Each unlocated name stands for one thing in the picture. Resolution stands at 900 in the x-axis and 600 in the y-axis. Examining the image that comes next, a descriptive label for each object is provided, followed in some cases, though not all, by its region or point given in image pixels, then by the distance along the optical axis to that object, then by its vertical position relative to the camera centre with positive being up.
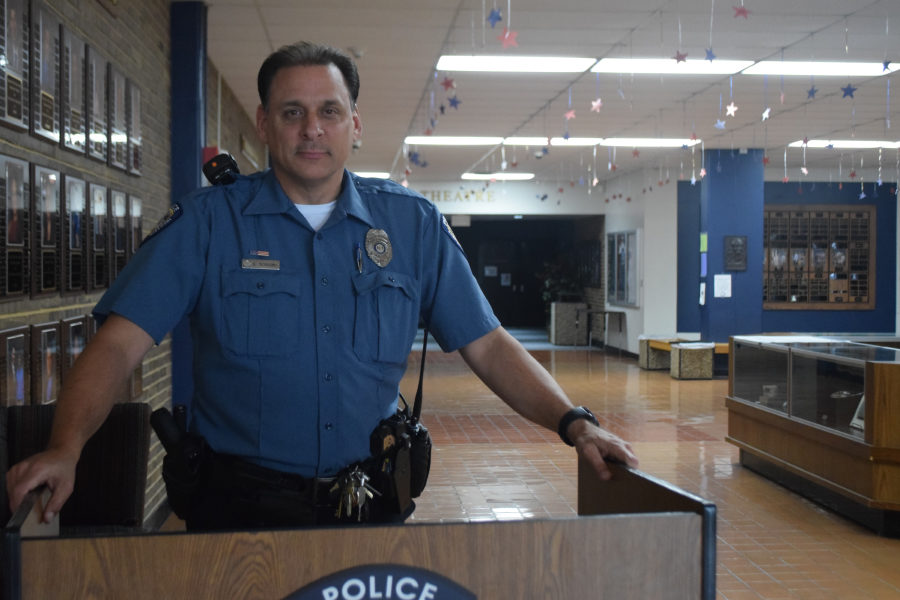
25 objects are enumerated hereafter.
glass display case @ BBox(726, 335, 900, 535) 5.05 -0.80
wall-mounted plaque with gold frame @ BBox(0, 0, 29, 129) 2.67 +0.67
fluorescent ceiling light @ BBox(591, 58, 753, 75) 7.27 +1.79
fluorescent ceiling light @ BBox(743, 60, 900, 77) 7.42 +1.81
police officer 1.70 -0.03
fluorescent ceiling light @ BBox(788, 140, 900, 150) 12.13 +1.94
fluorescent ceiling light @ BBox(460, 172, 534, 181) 16.17 +2.00
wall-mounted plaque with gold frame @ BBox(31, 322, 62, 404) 3.09 -0.26
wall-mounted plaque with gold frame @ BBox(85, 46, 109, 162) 3.68 +0.75
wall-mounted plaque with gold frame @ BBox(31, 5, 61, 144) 3.00 +0.72
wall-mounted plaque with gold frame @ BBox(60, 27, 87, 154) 3.34 +0.73
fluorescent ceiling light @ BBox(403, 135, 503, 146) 11.44 +1.87
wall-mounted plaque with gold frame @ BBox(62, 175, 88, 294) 3.43 +0.19
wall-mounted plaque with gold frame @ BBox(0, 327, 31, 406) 2.77 -0.24
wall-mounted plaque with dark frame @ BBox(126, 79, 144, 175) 4.43 +0.77
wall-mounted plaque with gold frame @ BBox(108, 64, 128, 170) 4.05 +0.75
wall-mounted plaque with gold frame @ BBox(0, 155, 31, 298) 2.74 +0.19
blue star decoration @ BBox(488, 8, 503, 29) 4.91 +1.45
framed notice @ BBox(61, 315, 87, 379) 3.46 -0.20
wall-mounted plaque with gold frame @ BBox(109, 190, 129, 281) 4.14 +0.27
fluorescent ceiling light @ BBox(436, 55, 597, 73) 7.15 +1.78
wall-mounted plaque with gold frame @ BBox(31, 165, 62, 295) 3.06 +0.19
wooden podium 1.09 -0.33
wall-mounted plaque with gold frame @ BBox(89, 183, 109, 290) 3.79 +0.22
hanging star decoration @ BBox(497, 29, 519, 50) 5.01 +1.38
